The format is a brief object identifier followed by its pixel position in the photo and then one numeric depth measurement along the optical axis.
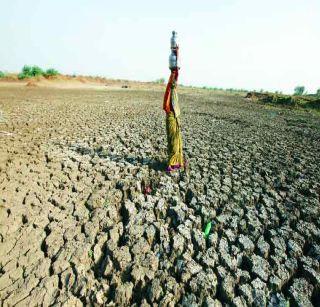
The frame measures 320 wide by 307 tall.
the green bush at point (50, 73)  34.09
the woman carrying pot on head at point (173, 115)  4.16
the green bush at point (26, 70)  33.52
